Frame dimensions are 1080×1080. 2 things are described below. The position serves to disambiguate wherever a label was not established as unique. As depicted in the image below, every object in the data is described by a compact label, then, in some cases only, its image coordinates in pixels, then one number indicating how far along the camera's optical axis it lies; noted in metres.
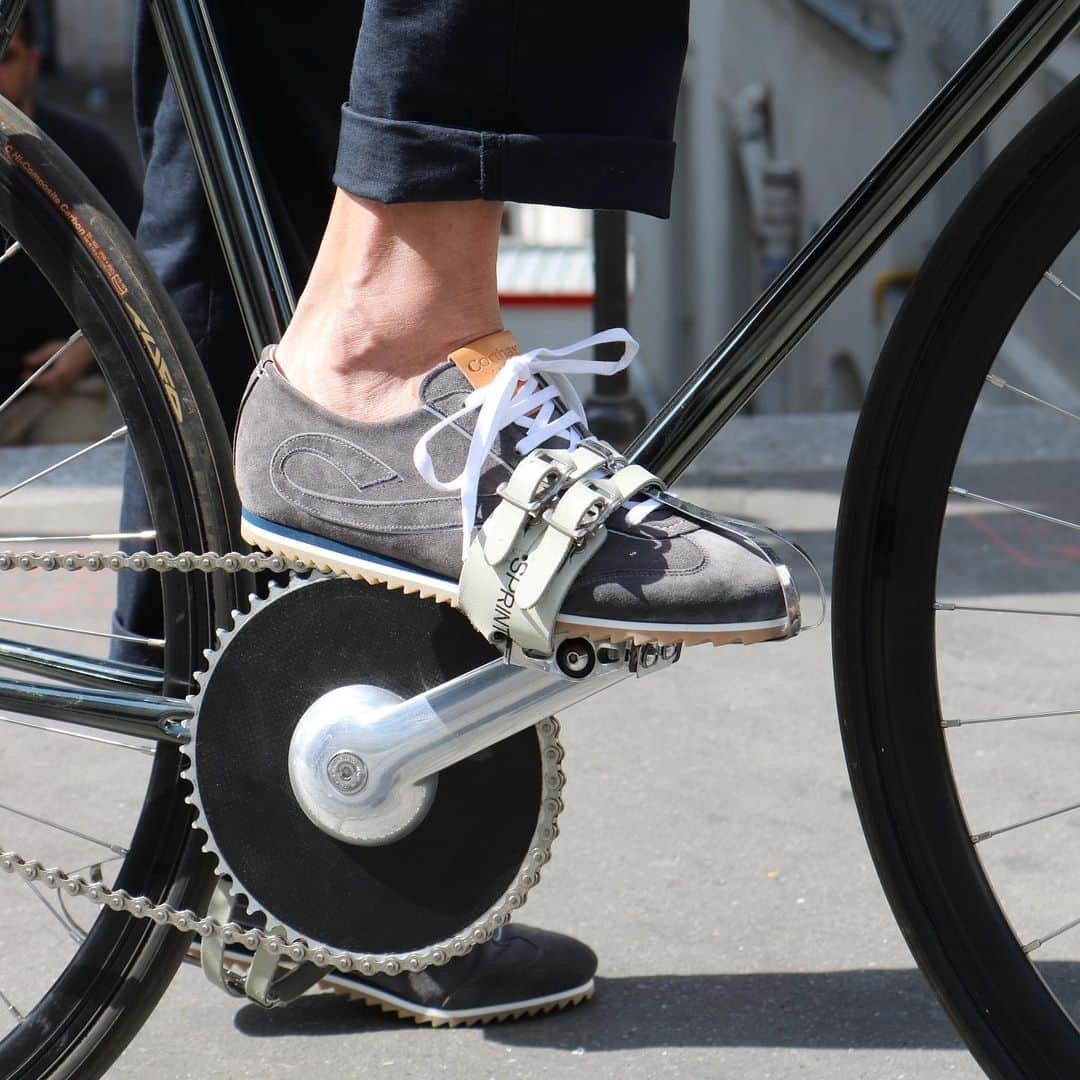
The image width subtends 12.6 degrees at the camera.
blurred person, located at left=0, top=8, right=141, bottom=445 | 2.68
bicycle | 2.39
